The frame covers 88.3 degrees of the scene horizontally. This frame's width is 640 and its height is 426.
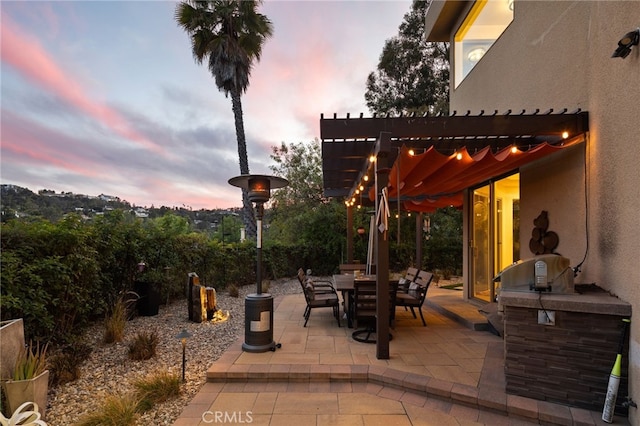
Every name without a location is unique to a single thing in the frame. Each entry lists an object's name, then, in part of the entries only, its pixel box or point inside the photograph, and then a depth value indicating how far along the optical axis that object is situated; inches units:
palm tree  426.0
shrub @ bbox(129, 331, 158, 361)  156.7
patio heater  160.2
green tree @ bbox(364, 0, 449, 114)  651.5
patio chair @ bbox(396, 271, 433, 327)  208.1
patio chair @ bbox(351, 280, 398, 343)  182.4
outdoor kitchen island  103.7
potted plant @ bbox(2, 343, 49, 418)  100.3
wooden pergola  138.4
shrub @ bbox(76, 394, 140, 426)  97.9
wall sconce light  97.3
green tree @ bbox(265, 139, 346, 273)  504.6
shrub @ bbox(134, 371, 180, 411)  115.3
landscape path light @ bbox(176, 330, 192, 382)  135.4
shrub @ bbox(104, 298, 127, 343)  179.5
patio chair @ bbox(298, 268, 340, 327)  206.2
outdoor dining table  196.4
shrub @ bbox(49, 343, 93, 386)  131.2
